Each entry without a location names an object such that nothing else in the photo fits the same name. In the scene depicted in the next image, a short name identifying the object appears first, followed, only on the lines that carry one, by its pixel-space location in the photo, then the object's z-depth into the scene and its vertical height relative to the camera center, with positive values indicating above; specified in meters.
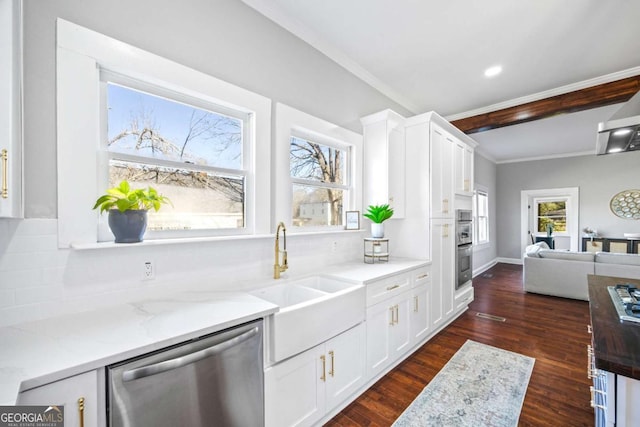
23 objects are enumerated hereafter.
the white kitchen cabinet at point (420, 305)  2.63 -0.94
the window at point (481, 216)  6.34 -0.08
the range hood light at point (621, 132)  2.14 +0.65
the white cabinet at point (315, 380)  1.44 -1.02
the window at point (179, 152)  1.55 +0.39
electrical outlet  1.53 -0.33
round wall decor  6.10 +0.19
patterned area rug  1.79 -1.37
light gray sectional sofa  3.95 -0.88
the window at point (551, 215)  7.09 -0.06
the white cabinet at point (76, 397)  0.81 -0.58
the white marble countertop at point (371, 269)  2.10 -0.50
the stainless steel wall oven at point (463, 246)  3.61 -0.47
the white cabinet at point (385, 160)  2.88 +0.58
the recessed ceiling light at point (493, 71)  2.99 +1.60
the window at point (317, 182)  2.48 +0.30
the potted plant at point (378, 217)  2.73 -0.04
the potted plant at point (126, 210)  1.33 +0.02
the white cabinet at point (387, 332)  2.11 -1.01
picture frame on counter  2.82 -0.07
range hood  2.07 +0.66
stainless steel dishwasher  0.96 -0.69
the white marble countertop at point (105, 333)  0.83 -0.48
